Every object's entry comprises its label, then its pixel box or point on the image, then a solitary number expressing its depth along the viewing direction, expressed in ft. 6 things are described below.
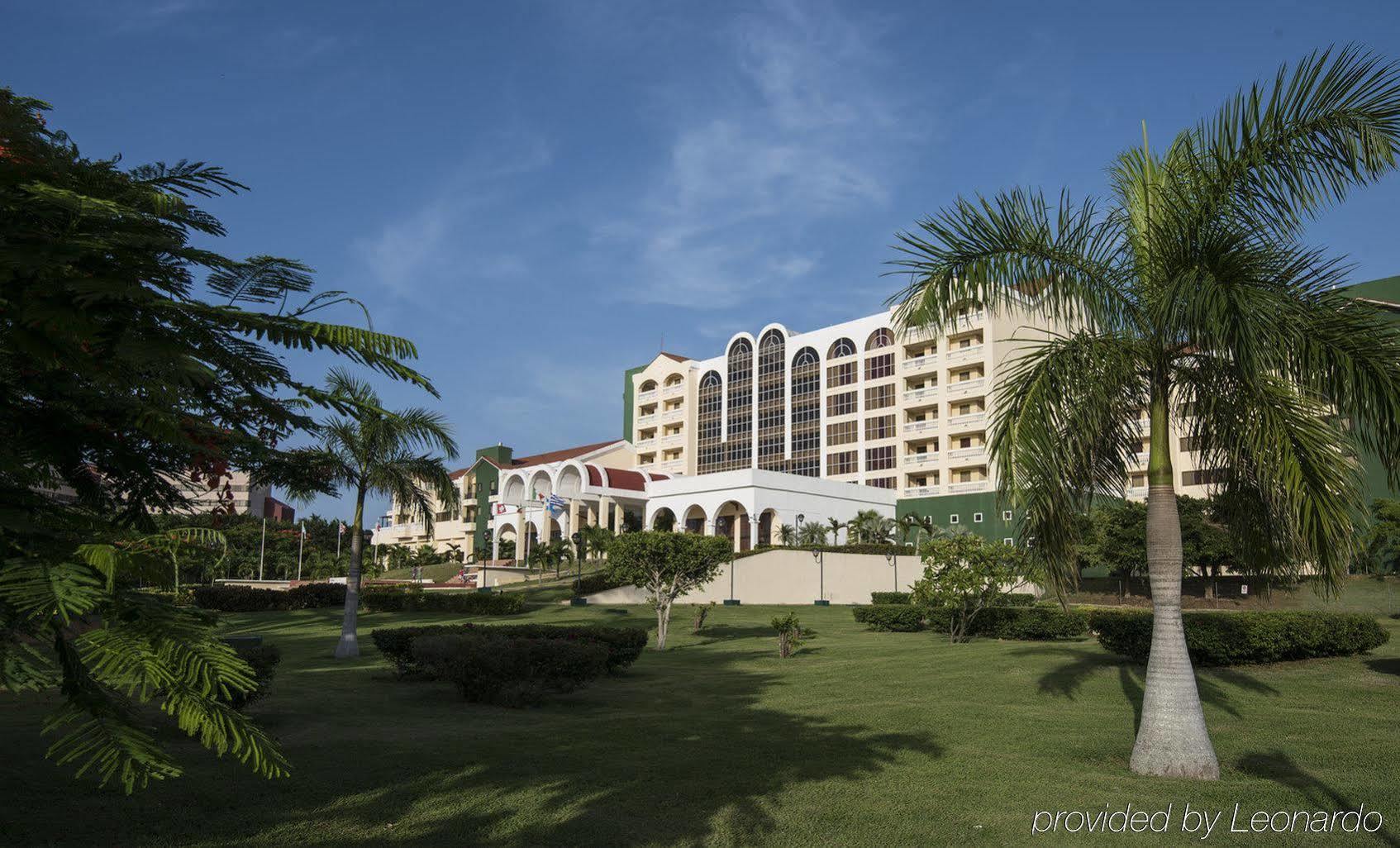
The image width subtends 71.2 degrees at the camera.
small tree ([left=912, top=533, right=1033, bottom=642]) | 75.72
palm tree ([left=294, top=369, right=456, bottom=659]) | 68.80
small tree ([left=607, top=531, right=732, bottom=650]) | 79.10
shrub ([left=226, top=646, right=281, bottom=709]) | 34.78
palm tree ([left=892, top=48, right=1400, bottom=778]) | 26.35
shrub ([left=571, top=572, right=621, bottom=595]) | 135.44
